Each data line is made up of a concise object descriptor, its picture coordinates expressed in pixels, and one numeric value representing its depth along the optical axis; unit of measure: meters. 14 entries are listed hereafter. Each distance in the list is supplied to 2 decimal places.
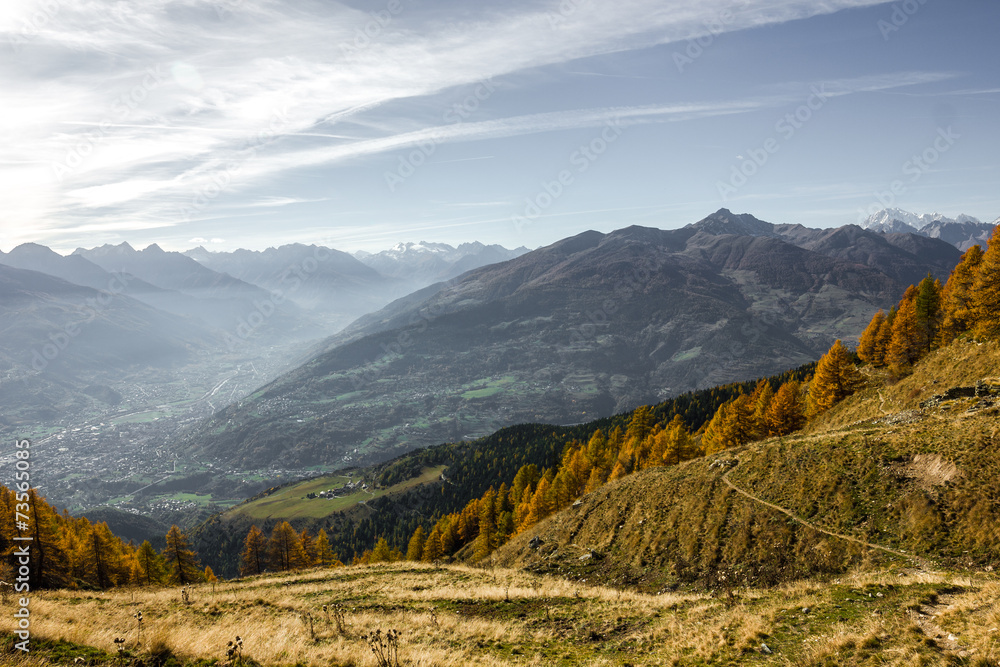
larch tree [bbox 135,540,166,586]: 65.25
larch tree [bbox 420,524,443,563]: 84.56
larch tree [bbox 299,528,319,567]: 77.34
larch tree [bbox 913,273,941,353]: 61.47
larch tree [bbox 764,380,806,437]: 64.12
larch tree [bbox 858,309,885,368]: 69.69
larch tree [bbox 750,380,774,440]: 66.06
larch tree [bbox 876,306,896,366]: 68.44
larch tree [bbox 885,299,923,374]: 61.94
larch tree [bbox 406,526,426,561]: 89.00
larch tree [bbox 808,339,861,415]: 63.81
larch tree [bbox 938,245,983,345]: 54.94
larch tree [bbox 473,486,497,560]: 75.12
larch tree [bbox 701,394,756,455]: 66.00
